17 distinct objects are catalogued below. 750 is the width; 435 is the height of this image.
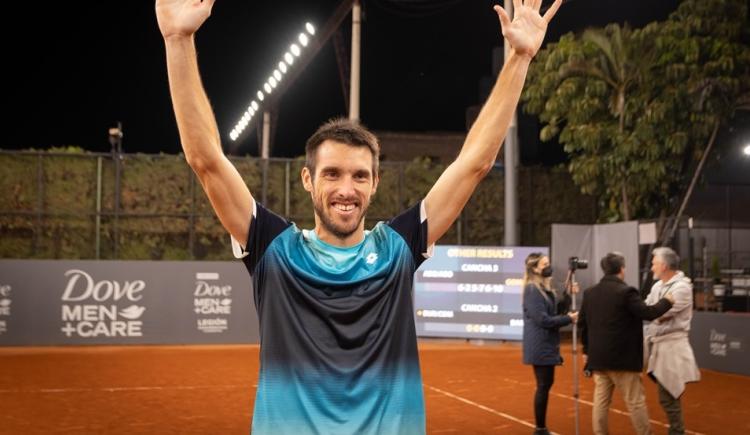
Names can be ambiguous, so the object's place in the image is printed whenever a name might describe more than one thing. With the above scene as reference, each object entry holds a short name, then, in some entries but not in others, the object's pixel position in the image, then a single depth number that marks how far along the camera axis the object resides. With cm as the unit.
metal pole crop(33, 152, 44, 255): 2281
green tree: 2073
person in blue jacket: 892
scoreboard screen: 1916
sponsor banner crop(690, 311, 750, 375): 1527
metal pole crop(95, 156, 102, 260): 2311
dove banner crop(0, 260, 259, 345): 2025
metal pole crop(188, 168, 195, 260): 2369
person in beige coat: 816
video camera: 971
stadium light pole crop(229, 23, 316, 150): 2189
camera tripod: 908
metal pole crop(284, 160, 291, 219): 2403
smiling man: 232
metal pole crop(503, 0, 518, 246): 2106
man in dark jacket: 790
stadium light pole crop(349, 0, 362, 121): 2084
